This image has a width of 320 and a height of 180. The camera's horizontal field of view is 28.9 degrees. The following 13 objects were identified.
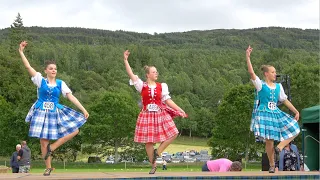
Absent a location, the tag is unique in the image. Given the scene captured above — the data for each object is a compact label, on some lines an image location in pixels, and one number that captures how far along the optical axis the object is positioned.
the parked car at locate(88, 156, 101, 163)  57.12
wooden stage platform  9.06
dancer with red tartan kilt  11.09
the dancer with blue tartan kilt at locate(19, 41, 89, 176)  10.29
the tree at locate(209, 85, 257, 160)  55.06
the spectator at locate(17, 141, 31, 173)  18.05
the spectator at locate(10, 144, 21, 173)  18.39
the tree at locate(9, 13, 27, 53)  108.14
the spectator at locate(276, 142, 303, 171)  13.52
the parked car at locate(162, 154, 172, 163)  60.69
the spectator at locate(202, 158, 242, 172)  11.56
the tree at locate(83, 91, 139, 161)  57.47
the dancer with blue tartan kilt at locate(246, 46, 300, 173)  10.96
